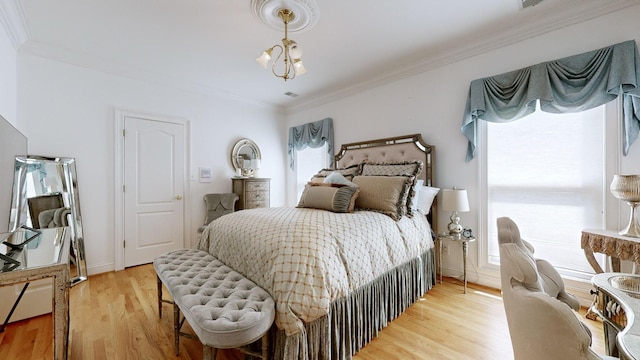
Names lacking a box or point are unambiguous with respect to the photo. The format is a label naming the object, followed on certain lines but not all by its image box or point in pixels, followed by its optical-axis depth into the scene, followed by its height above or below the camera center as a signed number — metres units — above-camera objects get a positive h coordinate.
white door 3.34 -0.10
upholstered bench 1.15 -0.63
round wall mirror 4.31 +0.37
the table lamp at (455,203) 2.57 -0.24
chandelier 2.07 +1.04
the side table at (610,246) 1.68 -0.47
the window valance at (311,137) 4.14 +0.74
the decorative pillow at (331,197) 2.36 -0.17
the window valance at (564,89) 1.92 +0.76
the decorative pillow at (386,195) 2.38 -0.14
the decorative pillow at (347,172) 3.12 +0.10
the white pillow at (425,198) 2.76 -0.20
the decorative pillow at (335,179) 2.77 +0.01
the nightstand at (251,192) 3.99 -0.18
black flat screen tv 1.57 +0.12
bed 1.40 -0.55
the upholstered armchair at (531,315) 0.67 -0.39
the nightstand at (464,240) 2.55 -0.61
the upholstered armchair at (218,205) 3.85 -0.36
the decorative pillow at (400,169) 2.56 +0.11
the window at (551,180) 2.14 -0.01
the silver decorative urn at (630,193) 1.72 -0.10
